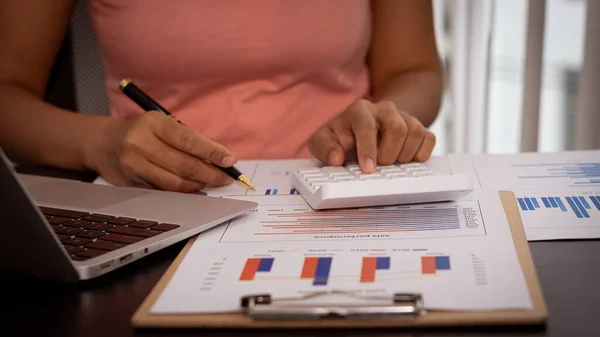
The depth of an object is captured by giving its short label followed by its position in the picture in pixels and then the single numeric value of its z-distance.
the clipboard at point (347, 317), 0.42
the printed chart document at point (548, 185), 0.60
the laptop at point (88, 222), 0.46
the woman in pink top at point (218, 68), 0.97
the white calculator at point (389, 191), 0.63
